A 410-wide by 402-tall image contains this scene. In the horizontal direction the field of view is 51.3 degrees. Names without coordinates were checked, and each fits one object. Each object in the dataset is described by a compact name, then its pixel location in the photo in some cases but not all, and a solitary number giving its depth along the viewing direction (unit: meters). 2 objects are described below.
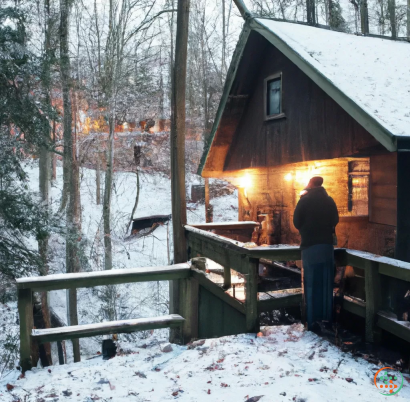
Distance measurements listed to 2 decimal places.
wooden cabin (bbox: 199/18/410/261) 6.86
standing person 5.60
